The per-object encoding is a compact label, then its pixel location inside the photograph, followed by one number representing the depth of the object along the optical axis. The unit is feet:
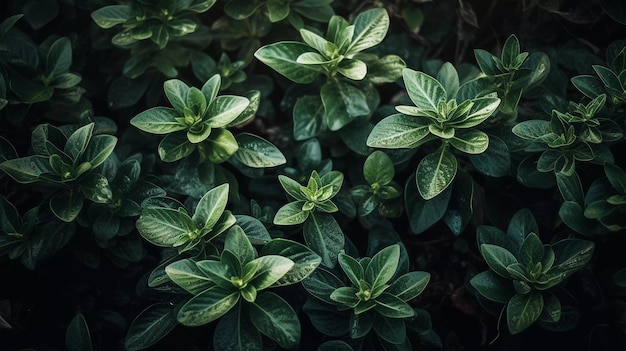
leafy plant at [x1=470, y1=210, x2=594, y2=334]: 1.87
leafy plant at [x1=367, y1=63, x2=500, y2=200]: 1.87
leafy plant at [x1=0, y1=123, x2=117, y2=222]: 1.90
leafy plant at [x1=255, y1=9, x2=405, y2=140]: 2.00
